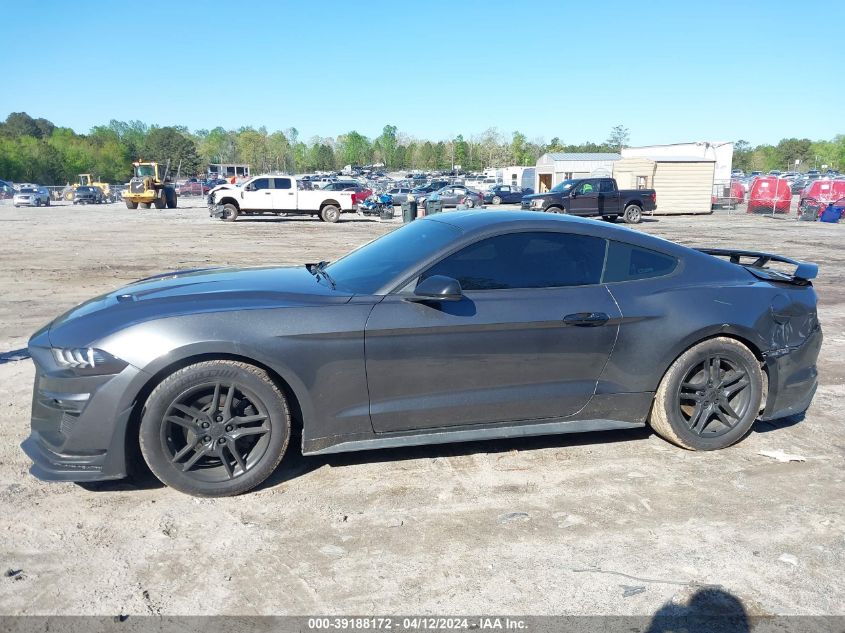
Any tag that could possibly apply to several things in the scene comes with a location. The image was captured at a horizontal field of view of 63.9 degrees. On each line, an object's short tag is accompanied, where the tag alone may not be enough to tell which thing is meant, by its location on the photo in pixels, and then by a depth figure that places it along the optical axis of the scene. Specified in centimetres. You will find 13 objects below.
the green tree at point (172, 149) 11493
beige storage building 3306
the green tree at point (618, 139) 12719
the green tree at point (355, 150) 15525
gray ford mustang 342
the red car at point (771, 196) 3353
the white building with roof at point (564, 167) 4506
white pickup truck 2748
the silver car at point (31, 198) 4428
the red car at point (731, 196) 3734
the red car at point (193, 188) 6914
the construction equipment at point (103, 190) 5122
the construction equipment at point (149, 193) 3847
